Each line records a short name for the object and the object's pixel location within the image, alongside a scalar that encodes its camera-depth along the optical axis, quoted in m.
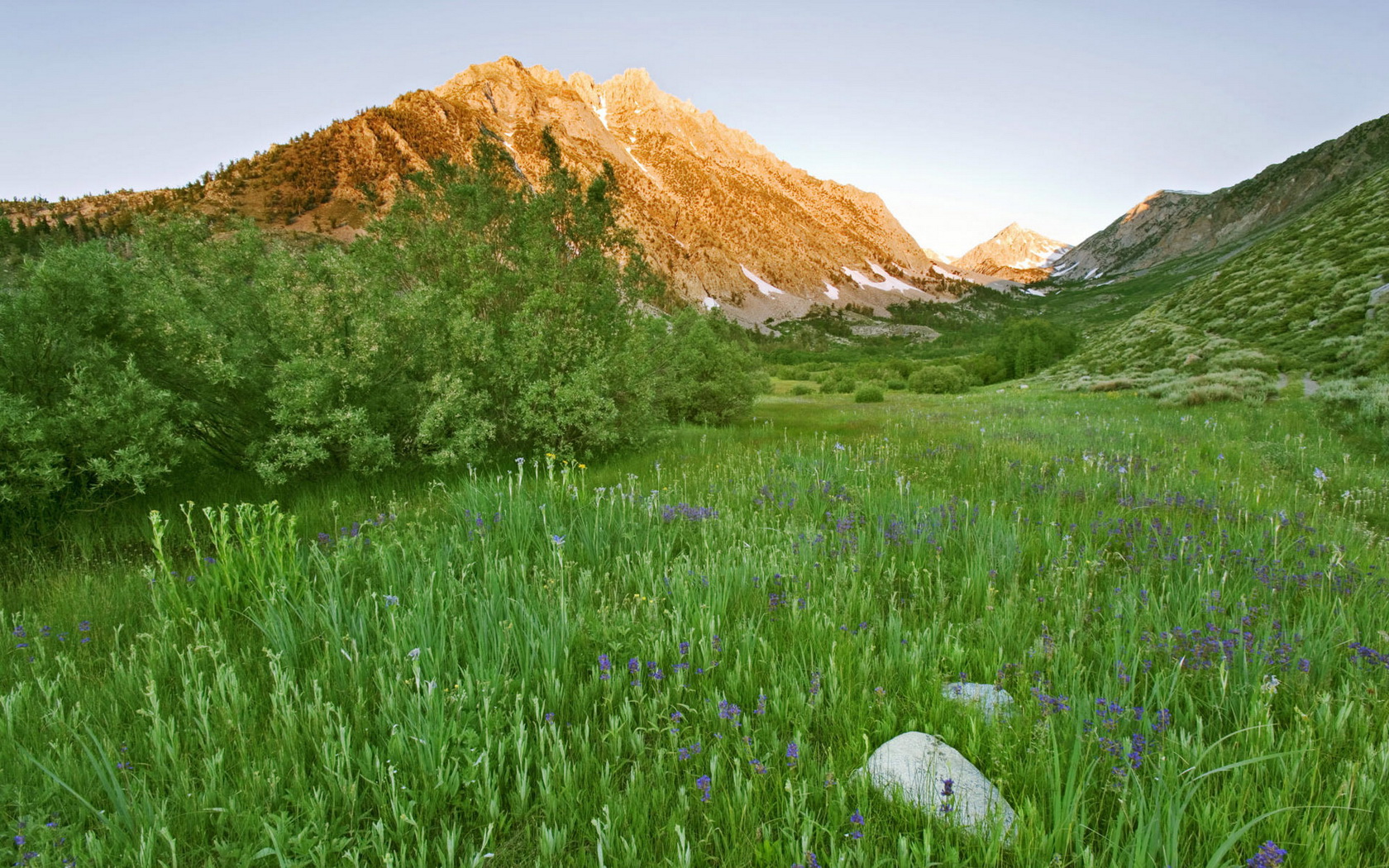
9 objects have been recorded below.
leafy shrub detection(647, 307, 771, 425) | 16.08
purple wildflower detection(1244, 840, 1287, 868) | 1.52
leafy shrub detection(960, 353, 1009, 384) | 43.38
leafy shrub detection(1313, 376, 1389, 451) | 9.05
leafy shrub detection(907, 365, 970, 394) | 37.78
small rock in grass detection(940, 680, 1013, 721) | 2.38
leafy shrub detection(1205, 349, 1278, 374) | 16.50
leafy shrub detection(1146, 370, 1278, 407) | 14.07
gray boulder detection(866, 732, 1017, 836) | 1.82
